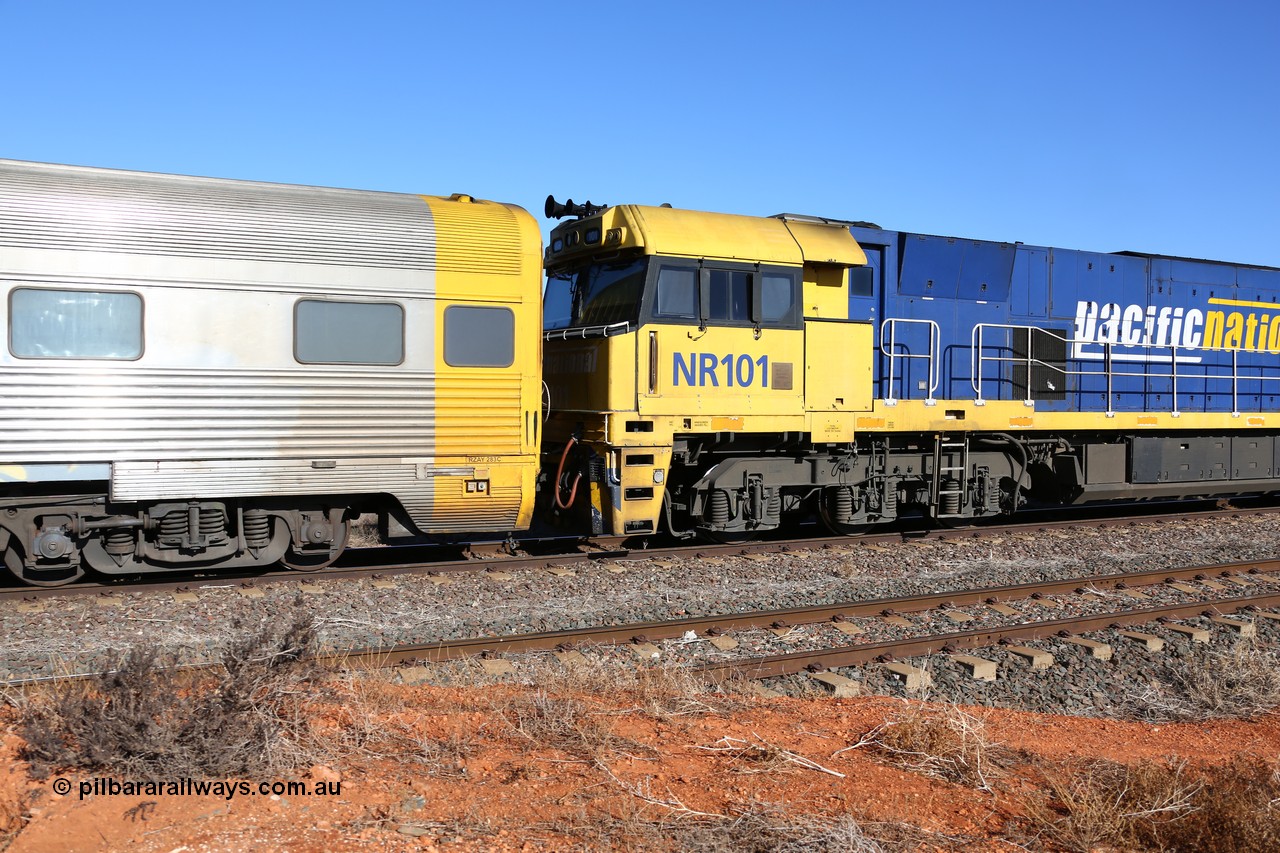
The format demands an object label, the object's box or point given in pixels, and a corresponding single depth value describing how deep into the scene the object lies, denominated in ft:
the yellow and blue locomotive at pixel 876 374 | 32.78
